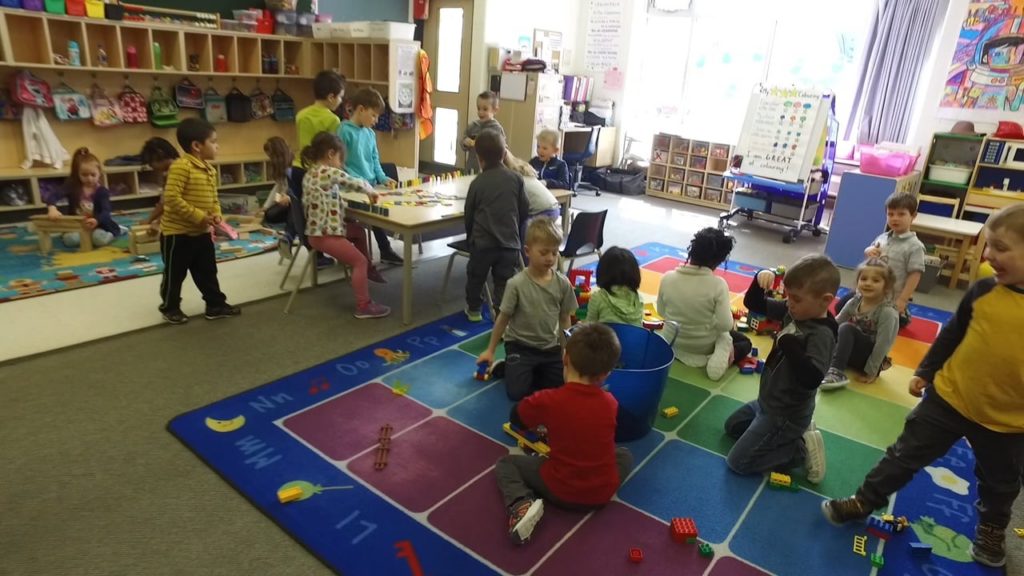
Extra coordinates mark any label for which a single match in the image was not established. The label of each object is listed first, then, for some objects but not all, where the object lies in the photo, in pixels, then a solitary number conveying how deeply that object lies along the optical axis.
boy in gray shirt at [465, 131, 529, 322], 3.69
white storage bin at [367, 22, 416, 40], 6.57
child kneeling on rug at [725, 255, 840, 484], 2.28
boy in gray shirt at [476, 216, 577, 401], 3.01
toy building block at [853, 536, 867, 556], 2.23
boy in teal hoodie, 4.48
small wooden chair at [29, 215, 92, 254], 4.74
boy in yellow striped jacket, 3.50
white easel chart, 6.69
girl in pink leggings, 3.78
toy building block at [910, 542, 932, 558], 2.23
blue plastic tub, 2.64
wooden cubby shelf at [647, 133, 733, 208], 8.39
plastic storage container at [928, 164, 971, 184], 5.88
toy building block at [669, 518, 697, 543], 2.19
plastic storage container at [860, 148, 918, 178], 5.78
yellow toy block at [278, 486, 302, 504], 2.28
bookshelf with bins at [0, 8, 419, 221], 5.36
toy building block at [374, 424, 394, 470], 2.52
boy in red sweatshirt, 2.08
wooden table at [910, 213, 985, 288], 5.29
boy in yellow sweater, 1.92
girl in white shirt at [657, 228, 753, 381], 3.38
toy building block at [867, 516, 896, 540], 2.33
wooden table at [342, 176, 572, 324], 3.67
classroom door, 8.19
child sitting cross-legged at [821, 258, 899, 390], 3.44
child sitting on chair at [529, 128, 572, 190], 5.45
